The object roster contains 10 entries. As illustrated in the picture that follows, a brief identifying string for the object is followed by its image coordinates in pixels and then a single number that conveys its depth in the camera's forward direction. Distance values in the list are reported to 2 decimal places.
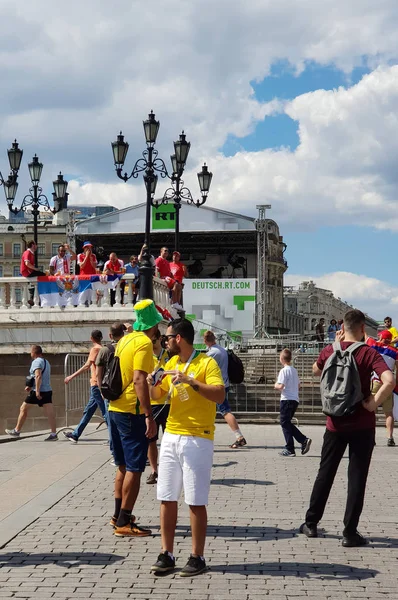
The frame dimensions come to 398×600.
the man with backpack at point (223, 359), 14.22
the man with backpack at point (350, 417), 7.63
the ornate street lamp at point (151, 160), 21.62
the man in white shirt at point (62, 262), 22.75
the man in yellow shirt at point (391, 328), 19.60
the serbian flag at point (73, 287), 21.85
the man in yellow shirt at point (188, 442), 6.67
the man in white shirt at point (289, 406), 13.76
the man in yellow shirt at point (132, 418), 7.79
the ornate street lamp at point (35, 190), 25.38
